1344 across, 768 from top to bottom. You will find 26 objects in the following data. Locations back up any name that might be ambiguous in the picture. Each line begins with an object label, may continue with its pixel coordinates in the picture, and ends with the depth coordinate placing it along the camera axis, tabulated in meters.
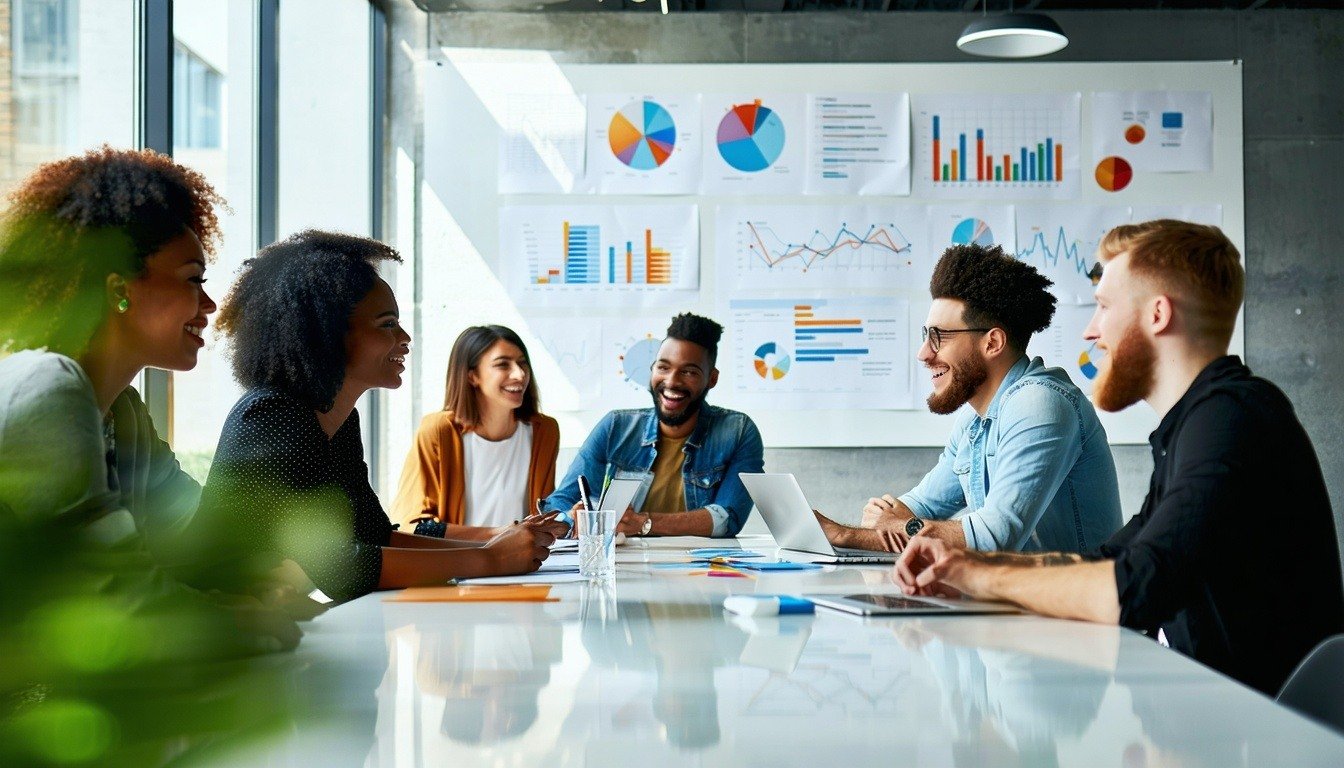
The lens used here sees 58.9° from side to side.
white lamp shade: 4.30
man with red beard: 1.66
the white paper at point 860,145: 5.21
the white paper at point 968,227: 5.19
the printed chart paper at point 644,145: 5.22
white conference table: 0.96
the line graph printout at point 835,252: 5.20
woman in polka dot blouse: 1.99
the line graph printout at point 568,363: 5.20
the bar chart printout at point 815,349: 5.20
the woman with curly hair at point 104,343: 1.36
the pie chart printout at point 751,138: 5.21
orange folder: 1.96
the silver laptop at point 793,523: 2.70
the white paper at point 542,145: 5.23
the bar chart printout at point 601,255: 5.21
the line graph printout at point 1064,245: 5.19
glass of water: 2.21
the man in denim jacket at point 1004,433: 2.66
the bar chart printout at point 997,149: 5.20
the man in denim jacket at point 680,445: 4.08
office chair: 1.27
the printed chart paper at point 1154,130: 5.21
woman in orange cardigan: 4.09
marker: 1.74
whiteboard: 5.21
